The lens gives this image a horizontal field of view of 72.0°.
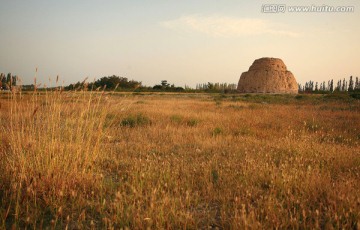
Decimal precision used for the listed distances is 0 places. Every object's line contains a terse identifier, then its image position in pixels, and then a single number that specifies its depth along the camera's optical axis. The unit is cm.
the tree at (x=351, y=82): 9362
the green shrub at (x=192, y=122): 862
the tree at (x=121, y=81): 5914
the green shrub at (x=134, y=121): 845
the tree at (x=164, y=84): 6643
